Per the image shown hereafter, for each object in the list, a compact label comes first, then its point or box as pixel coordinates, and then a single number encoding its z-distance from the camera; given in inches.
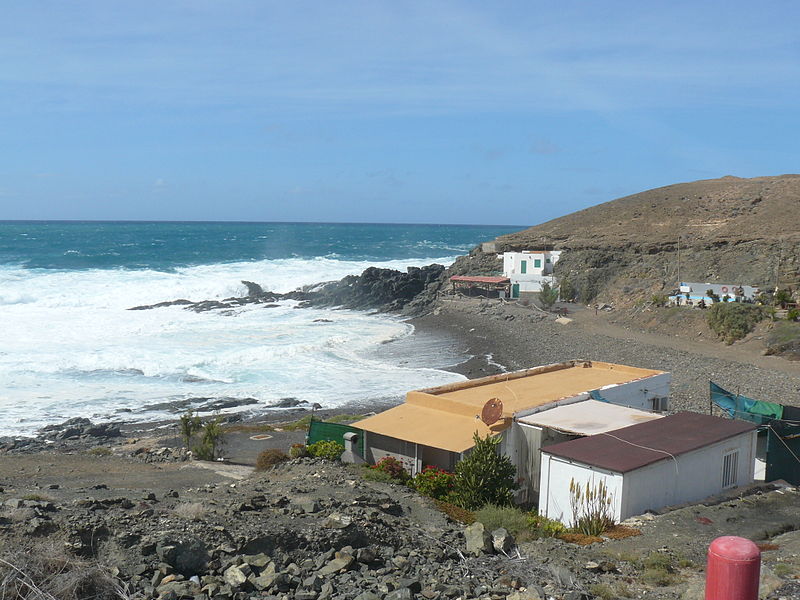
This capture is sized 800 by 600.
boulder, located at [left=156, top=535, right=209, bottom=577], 324.8
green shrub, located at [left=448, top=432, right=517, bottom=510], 521.3
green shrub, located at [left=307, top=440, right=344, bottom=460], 615.2
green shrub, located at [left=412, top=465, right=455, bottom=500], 539.5
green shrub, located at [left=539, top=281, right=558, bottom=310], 1791.3
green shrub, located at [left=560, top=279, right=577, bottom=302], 1950.1
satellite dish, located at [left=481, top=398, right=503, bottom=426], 569.5
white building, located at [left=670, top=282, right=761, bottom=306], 1521.9
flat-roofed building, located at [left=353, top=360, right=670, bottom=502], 581.9
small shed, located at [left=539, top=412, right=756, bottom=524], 484.4
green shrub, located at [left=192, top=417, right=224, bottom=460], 714.2
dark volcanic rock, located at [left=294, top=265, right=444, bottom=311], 2148.1
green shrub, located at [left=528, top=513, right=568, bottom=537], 448.8
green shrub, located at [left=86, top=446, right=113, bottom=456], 758.7
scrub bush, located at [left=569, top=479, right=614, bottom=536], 465.1
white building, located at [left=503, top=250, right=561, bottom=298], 2085.4
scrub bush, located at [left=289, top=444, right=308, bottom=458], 624.5
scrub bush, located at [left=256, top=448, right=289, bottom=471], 619.4
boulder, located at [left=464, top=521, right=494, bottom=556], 389.7
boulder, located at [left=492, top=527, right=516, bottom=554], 393.7
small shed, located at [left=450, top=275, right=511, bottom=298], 2079.2
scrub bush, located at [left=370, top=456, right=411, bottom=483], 560.4
